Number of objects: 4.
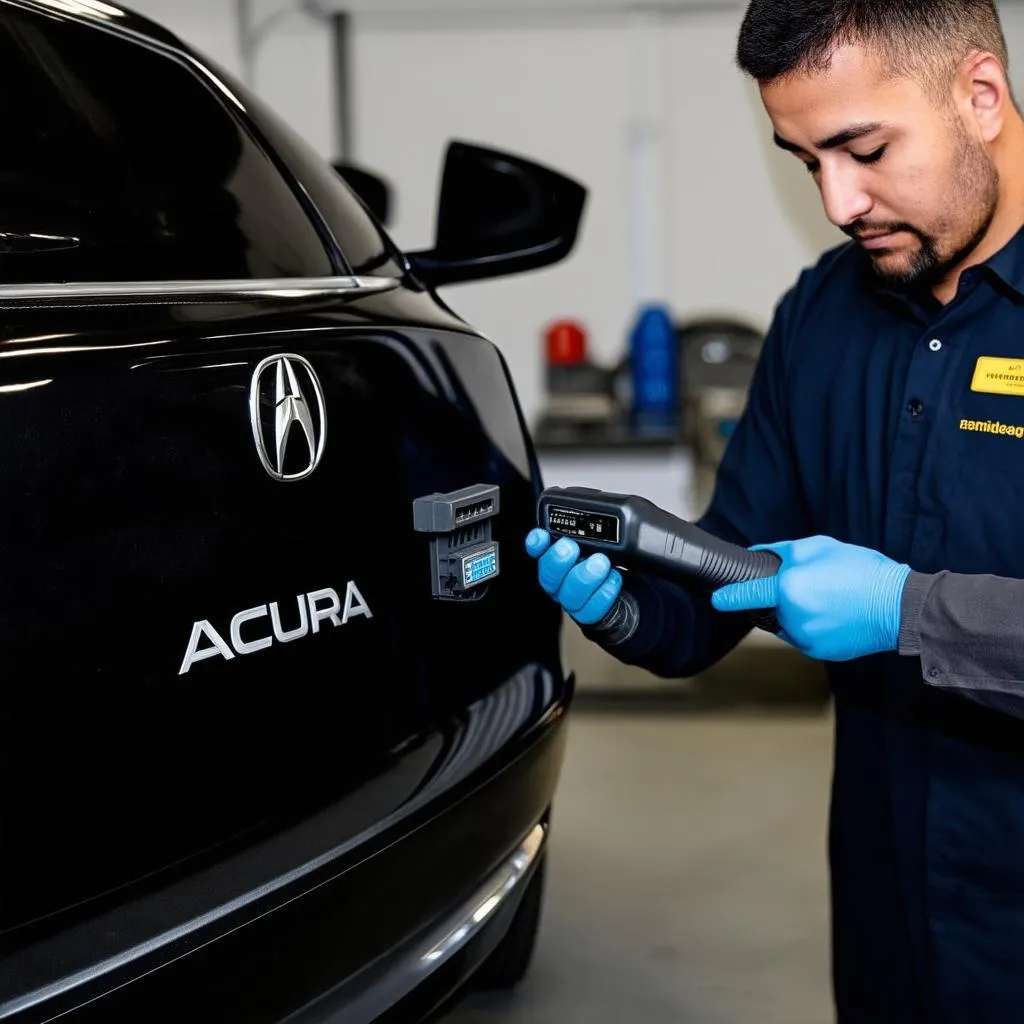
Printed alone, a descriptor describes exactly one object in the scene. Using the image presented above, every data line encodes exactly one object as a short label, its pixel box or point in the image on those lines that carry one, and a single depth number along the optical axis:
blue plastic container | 4.70
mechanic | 1.35
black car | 0.92
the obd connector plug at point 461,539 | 1.25
